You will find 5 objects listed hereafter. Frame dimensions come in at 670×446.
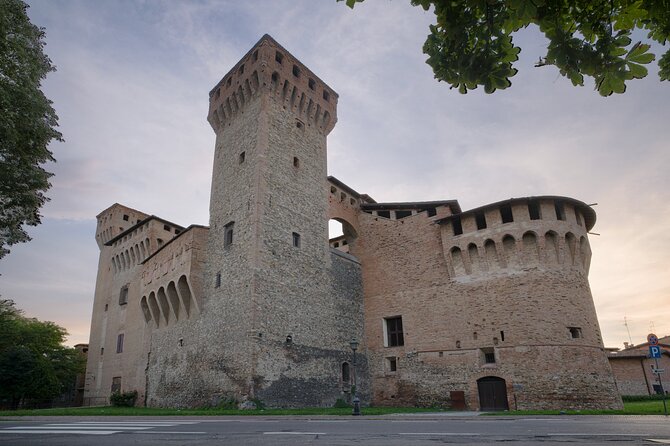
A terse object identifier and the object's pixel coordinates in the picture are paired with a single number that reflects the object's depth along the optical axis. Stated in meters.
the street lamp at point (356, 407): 14.09
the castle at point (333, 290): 18.97
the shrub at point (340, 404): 20.65
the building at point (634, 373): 29.67
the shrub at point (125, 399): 25.94
